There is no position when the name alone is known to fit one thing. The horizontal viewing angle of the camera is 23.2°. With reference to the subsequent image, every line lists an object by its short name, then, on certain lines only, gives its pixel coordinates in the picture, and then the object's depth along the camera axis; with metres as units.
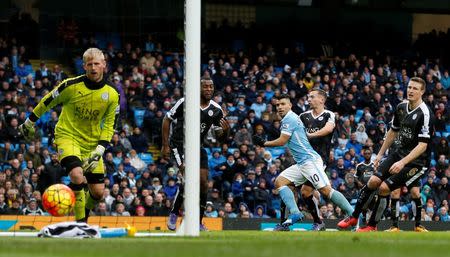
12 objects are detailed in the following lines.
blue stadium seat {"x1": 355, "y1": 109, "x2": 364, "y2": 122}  31.11
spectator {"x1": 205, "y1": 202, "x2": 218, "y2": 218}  24.11
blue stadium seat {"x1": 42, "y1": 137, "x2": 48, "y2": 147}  24.03
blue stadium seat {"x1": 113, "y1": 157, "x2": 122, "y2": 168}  23.28
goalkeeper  13.39
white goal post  12.09
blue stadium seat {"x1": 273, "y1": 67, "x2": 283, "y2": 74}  33.31
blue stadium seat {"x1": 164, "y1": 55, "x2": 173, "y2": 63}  24.22
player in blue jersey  16.72
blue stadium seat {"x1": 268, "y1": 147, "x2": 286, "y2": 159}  28.53
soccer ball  12.41
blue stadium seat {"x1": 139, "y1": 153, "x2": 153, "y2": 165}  23.31
